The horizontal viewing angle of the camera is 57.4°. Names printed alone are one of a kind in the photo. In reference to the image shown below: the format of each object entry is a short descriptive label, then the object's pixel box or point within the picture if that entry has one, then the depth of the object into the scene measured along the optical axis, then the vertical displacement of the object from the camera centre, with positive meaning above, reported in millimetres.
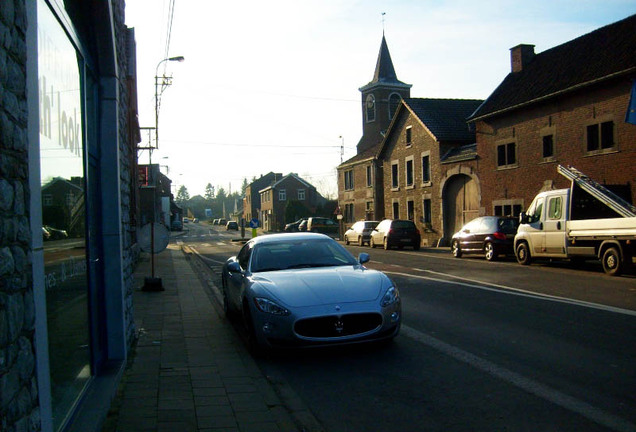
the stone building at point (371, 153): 45875 +5313
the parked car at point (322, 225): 52781 -686
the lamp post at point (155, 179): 13242 +3803
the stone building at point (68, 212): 2447 +69
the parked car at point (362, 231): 35531 -931
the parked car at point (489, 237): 20656 -847
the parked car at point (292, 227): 61478 -938
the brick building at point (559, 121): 21250 +3937
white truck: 14164 -421
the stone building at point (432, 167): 32969 +2971
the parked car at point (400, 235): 29984 -984
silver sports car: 6340 -969
